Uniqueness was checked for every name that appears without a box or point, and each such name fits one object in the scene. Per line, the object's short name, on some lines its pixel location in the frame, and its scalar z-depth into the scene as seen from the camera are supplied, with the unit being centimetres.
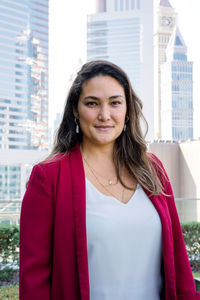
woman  102
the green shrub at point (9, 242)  353
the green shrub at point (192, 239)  417
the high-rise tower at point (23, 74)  5484
